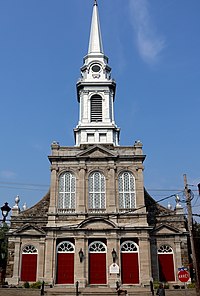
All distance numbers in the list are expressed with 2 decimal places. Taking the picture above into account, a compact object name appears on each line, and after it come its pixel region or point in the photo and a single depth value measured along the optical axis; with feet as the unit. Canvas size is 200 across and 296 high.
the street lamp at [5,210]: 64.05
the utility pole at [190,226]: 69.26
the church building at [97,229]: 108.06
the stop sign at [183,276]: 63.31
